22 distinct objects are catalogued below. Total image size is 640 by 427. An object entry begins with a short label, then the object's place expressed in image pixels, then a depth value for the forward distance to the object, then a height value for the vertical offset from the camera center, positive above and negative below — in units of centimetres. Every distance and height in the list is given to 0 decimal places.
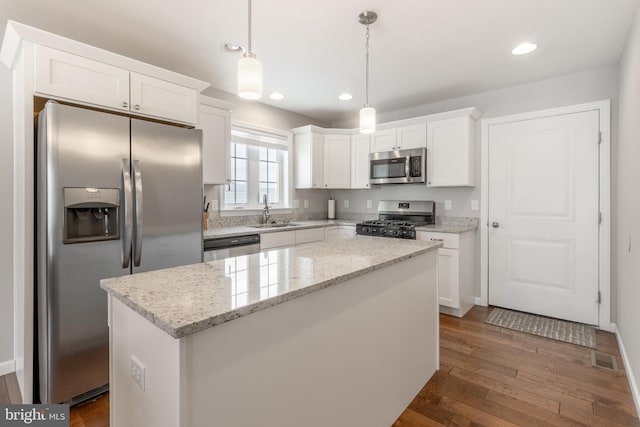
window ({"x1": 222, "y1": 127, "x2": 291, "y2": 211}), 382 +54
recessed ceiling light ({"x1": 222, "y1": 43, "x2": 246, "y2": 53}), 257 +134
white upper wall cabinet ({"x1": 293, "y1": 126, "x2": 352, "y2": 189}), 443 +75
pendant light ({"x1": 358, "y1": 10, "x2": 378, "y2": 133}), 207 +64
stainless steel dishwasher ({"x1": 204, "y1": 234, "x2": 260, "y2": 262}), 271 -31
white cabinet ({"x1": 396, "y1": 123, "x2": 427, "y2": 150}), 381 +92
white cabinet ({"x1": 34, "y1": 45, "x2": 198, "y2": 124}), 193 +85
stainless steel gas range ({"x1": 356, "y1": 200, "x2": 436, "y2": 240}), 362 -9
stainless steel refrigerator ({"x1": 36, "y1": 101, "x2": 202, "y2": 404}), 185 -7
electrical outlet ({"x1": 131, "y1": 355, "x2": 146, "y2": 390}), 104 -52
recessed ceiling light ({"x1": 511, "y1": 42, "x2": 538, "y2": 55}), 256 +133
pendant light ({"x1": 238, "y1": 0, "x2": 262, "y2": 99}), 146 +62
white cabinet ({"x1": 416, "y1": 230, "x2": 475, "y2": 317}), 332 -62
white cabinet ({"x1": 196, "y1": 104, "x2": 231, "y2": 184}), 312 +70
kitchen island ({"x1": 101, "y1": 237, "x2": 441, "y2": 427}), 92 -46
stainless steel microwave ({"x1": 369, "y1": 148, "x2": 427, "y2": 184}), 380 +57
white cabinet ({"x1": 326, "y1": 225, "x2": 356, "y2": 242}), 413 -25
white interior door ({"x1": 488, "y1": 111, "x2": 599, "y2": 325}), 310 -4
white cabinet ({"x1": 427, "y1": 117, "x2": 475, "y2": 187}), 354 +67
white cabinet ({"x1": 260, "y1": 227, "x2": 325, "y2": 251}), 331 -28
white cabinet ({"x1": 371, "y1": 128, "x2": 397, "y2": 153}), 407 +93
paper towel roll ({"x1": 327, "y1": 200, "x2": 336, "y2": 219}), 493 +5
